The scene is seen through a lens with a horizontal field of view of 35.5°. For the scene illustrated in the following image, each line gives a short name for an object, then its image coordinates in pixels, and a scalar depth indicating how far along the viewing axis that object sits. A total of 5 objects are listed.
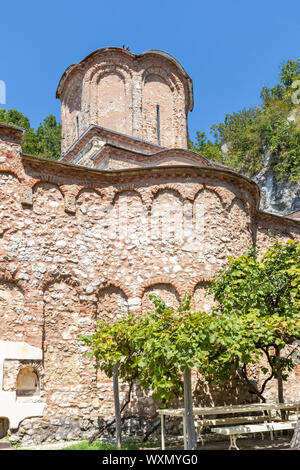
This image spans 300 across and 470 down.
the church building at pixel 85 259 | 8.93
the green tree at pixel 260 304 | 7.36
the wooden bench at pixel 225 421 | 7.60
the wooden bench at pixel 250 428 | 6.70
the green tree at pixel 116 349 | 7.68
